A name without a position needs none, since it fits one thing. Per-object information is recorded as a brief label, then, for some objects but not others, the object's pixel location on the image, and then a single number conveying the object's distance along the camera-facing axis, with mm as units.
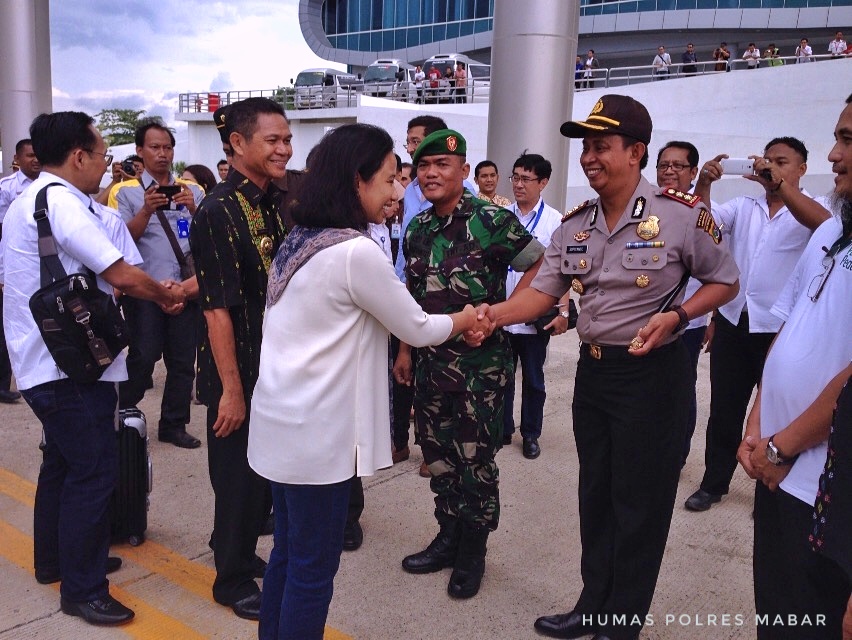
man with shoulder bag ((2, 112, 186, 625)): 2826
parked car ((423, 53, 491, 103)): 23703
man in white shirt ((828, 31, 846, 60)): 20981
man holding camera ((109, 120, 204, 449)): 4832
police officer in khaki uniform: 2676
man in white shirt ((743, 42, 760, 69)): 20359
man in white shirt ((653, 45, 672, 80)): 21859
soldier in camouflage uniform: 3215
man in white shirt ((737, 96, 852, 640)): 1873
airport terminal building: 28725
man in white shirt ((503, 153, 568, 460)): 4973
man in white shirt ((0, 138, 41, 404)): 5828
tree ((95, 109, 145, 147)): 38812
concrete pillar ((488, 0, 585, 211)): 7430
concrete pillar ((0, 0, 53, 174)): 11055
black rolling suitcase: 3471
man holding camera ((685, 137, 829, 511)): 3902
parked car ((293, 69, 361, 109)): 23922
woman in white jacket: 2195
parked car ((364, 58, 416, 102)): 25172
